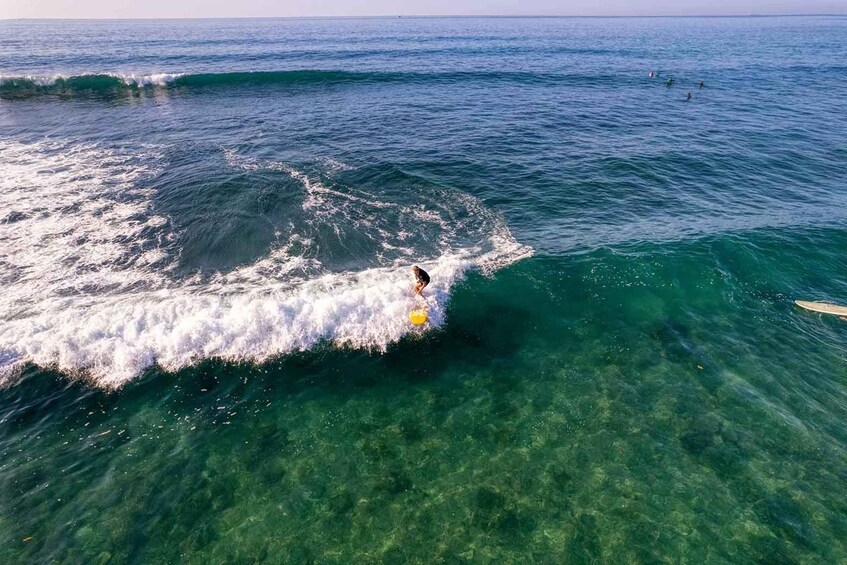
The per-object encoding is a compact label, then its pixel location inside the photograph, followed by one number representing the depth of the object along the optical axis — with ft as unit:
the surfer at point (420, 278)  67.62
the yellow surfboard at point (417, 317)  66.59
